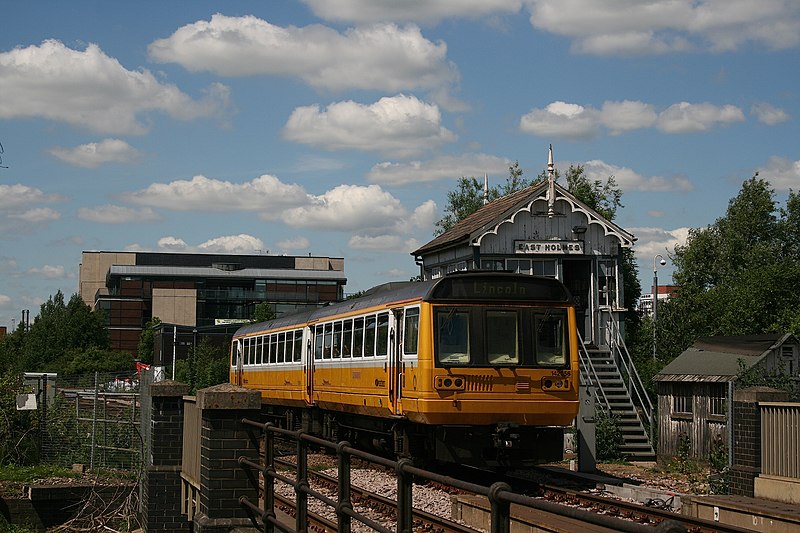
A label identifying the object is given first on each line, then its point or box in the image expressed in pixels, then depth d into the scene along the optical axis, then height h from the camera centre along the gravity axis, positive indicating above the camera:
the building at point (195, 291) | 111.00 +7.14
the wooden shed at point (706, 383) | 21.94 -0.50
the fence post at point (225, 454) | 10.46 -0.94
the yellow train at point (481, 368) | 16.02 -0.14
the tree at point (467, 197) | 63.53 +9.60
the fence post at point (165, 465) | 13.88 -1.39
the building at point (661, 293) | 108.25 +11.12
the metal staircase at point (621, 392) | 23.97 -0.80
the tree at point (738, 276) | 39.62 +4.10
